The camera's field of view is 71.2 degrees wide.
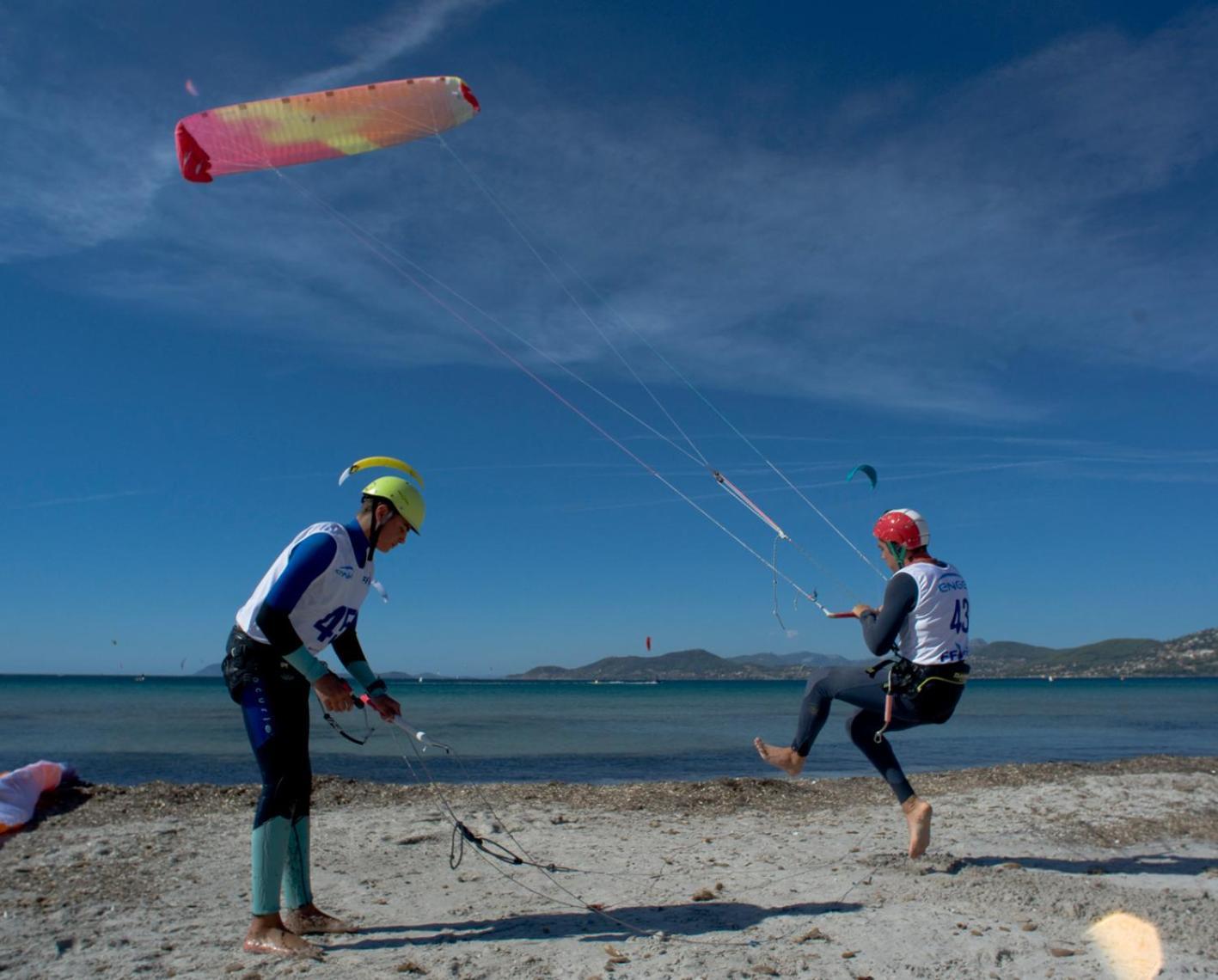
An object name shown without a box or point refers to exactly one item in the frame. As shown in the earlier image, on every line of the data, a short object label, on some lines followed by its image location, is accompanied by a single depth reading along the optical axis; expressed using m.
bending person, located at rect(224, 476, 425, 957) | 4.07
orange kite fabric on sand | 6.96
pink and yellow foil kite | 7.28
